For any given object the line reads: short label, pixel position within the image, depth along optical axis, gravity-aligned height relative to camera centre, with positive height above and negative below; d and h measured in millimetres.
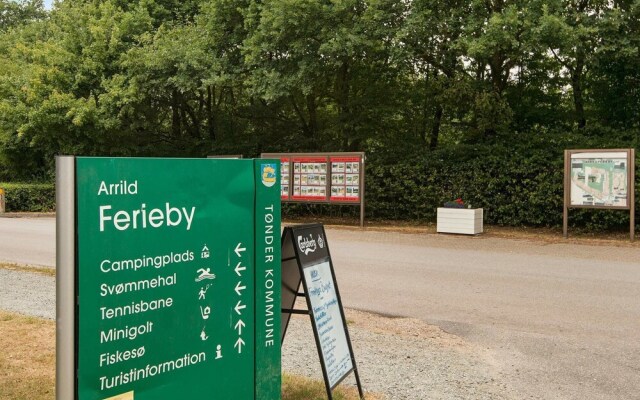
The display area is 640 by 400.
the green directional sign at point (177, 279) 2568 -475
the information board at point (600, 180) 14586 +105
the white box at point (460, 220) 16062 -1014
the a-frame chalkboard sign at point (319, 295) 3941 -784
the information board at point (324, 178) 18703 +124
